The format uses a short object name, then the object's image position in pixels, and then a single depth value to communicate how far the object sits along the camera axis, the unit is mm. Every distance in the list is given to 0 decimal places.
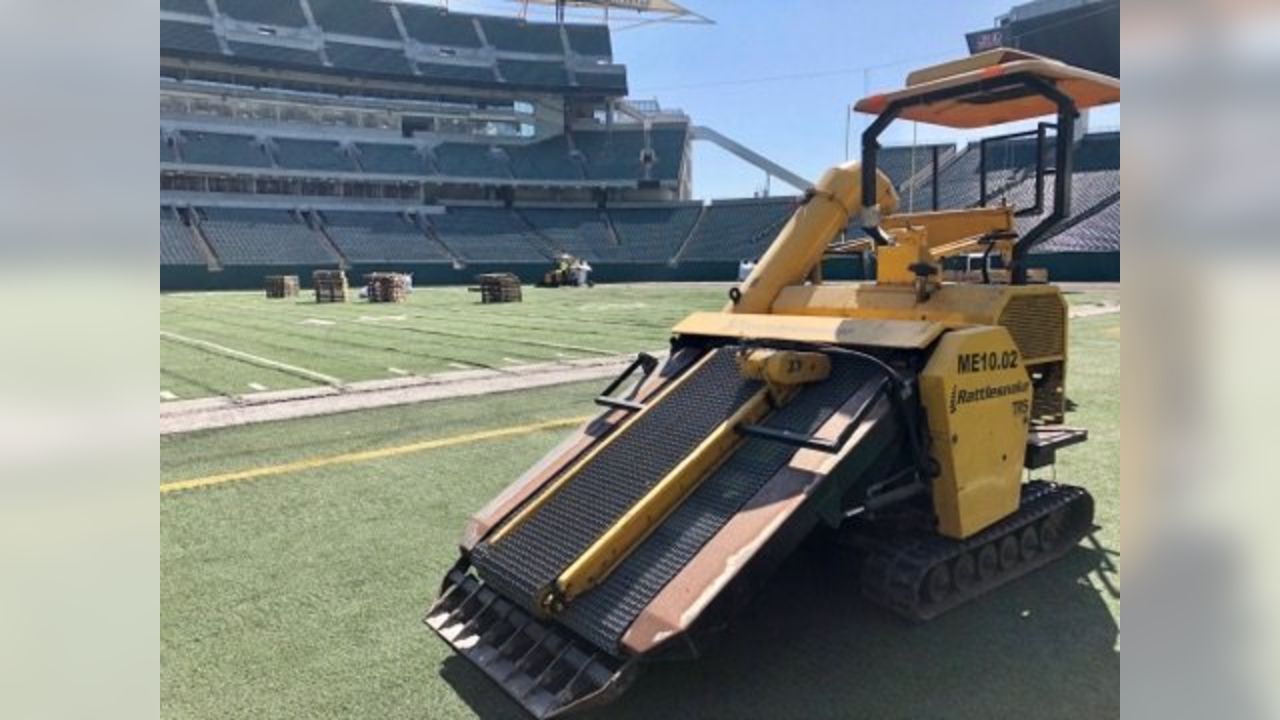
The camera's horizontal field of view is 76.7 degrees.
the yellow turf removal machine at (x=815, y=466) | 3529
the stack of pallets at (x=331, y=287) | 30078
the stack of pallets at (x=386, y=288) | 30141
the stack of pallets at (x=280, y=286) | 33125
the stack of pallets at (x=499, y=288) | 28969
